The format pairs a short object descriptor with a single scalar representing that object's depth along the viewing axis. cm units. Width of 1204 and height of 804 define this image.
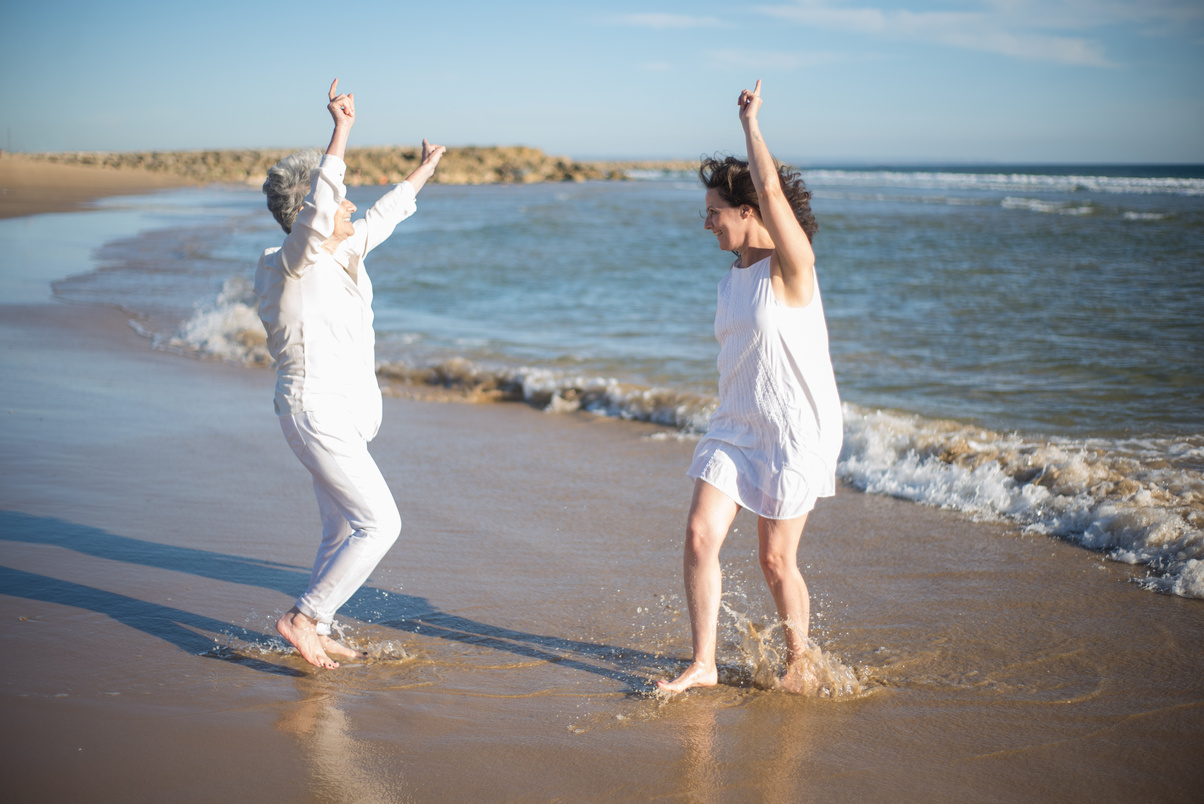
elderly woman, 303
